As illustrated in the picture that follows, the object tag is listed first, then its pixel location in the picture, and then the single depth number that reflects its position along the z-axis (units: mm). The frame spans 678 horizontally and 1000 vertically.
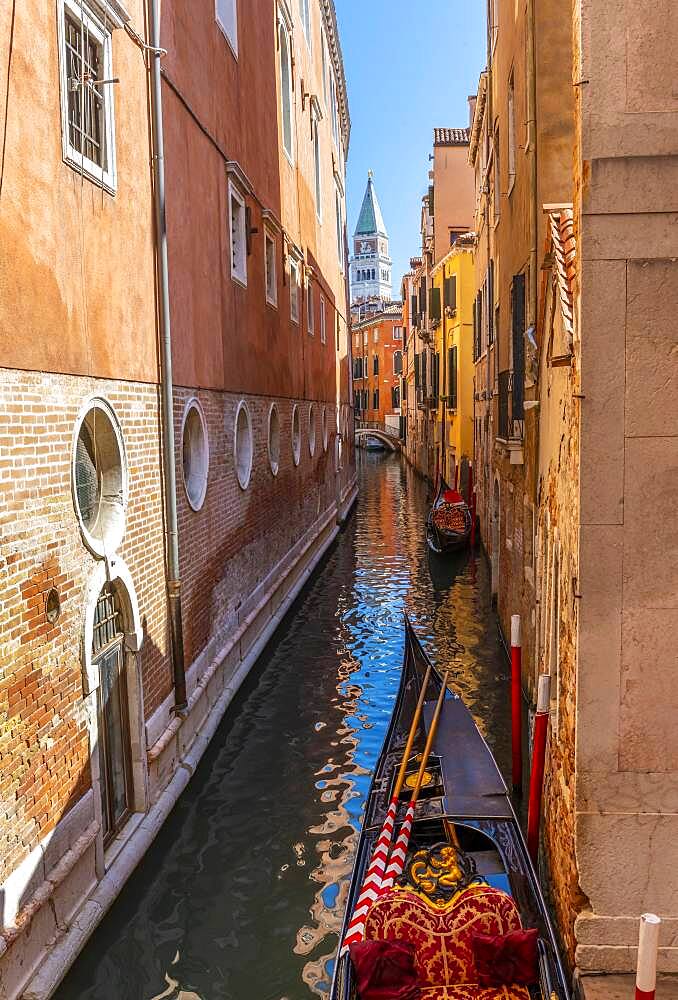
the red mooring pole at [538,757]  5703
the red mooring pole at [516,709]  7341
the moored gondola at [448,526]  19469
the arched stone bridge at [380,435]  61750
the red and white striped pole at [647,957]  3420
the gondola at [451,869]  4285
